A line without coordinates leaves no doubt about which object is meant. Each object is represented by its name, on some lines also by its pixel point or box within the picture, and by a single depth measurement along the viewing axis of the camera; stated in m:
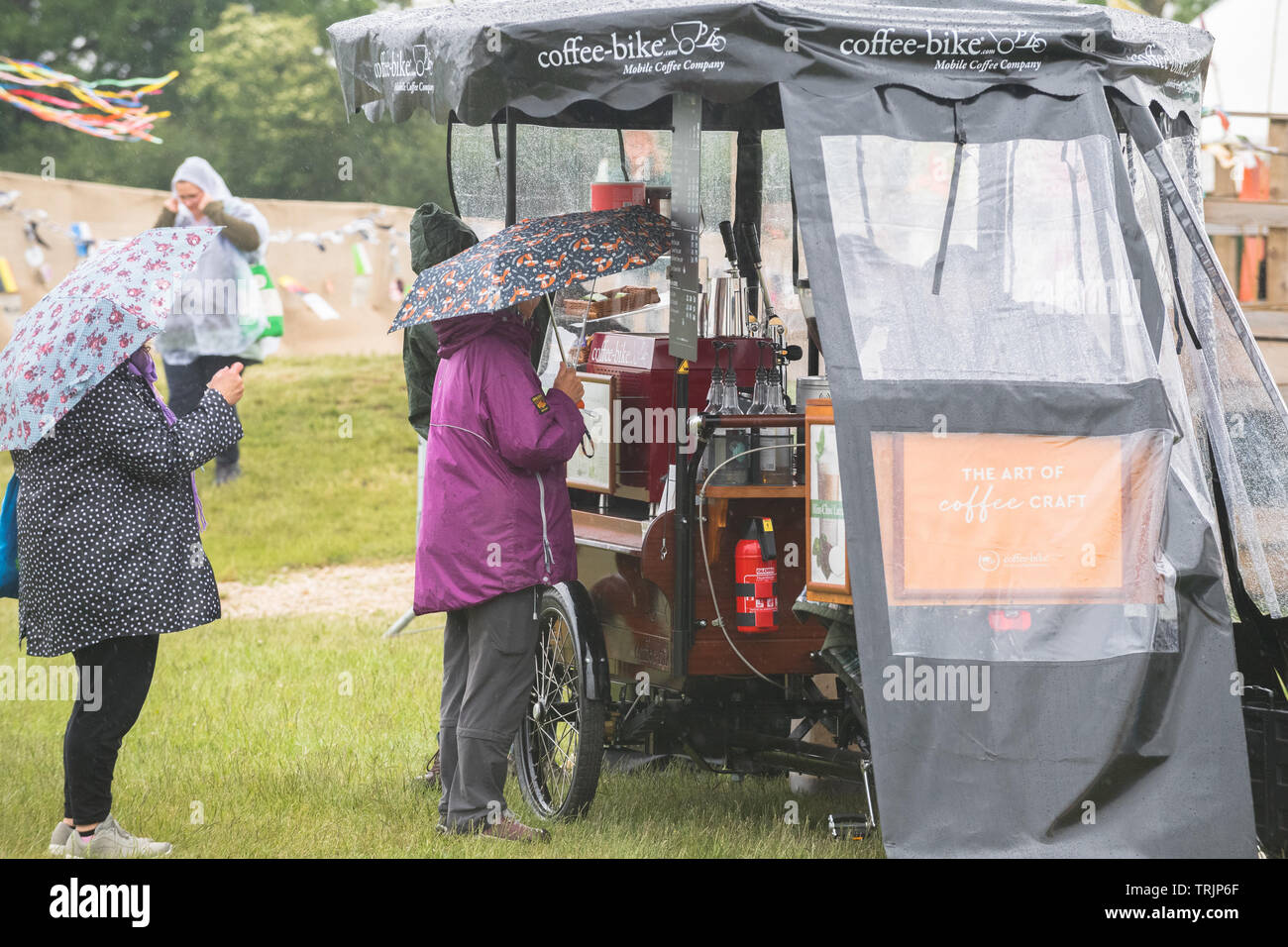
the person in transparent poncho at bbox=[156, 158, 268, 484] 12.25
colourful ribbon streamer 19.64
